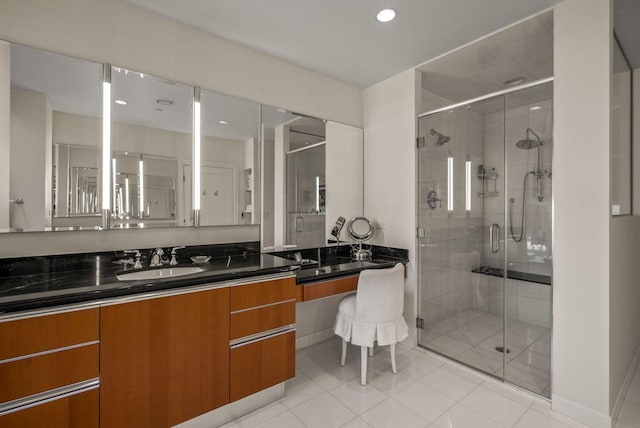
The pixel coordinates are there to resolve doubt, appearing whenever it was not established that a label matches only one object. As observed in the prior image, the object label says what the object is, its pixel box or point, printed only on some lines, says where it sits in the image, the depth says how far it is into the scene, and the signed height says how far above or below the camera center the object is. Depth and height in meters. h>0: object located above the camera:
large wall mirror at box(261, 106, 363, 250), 2.76 +0.39
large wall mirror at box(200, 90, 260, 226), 2.42 +0.46
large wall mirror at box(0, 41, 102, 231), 1.74 +0.46
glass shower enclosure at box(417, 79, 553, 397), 2.27 -0.15
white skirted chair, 2.28 -0.74
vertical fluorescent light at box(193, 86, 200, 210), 2.35 +0.46
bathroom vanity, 1.31 -0.64
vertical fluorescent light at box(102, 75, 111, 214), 2.00 +0.50
